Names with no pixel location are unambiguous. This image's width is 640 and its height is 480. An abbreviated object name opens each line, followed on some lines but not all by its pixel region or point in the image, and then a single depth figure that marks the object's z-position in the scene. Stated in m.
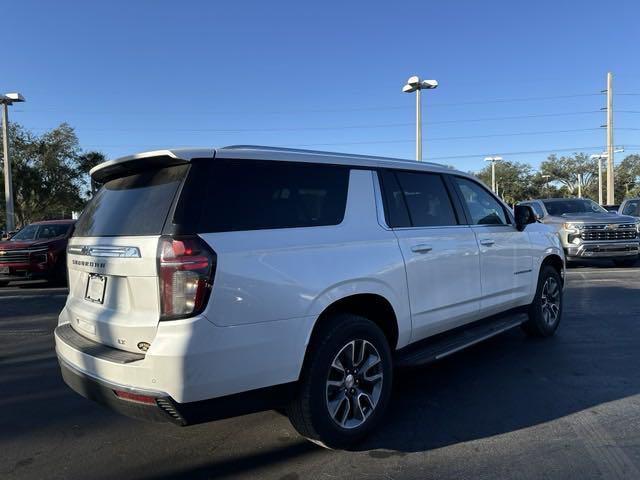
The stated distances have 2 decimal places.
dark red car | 11.73
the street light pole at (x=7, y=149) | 22.20
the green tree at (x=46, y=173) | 32.84
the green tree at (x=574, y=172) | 76.25
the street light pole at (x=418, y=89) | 23.33
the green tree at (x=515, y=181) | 74.76
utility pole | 30.42
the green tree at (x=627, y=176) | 71.50
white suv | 2.77
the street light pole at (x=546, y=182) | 77.28
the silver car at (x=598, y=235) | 12.23
